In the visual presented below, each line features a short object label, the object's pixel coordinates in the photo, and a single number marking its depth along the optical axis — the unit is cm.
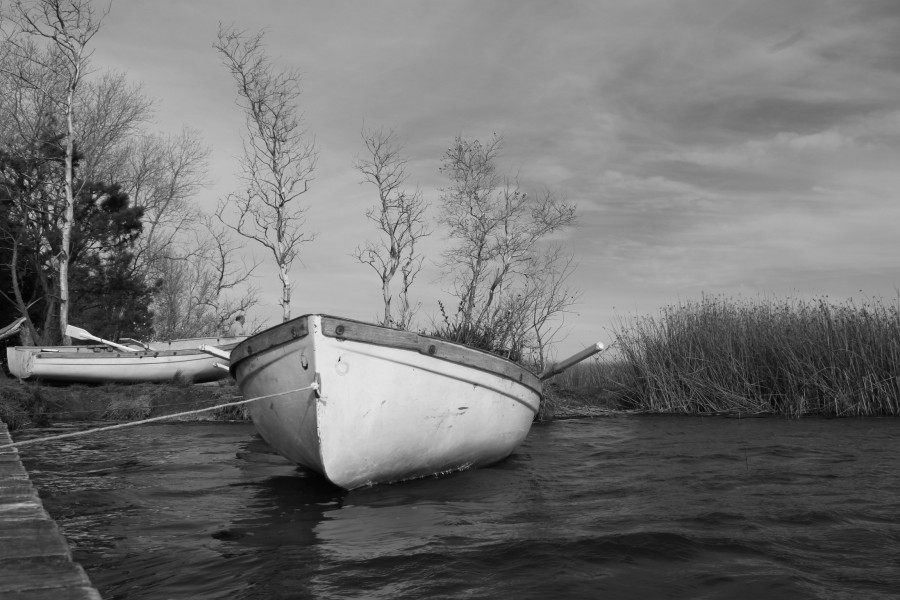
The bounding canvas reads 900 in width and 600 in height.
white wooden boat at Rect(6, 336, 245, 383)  1489
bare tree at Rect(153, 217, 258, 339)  3066
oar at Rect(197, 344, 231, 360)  746
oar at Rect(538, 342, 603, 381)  765
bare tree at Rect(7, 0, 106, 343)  1784
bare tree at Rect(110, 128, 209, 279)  2723
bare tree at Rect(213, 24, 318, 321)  2214
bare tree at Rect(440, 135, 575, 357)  2588
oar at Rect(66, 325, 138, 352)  1110
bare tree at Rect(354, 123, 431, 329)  2444
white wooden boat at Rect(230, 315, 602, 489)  560
